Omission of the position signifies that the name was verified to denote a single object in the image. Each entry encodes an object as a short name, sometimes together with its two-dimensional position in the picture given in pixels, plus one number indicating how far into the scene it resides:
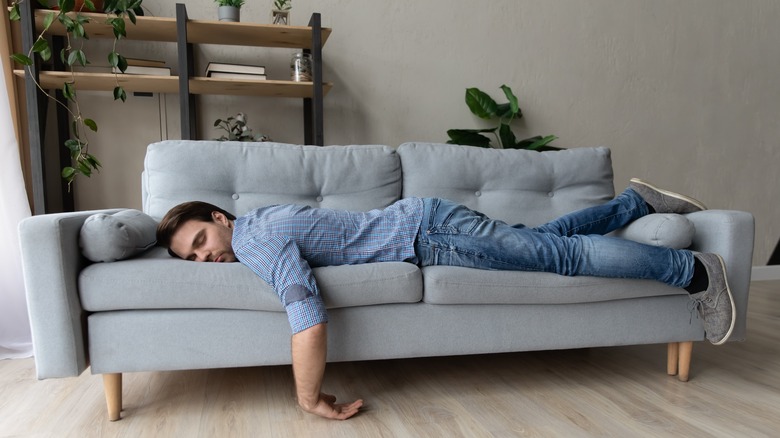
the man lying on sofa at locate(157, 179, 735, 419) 1.48
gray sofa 1.32
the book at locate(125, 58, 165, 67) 2.28
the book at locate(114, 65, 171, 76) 2.27
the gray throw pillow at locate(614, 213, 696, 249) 1.61
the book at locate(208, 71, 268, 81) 2.32
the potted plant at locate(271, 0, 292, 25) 2.42
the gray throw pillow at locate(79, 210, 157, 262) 1.33
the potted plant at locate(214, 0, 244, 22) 2.29
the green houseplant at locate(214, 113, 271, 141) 2.46
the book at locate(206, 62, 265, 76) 2.32
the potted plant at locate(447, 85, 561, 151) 2.68
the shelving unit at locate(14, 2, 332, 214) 2.09
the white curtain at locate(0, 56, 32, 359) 2.03
